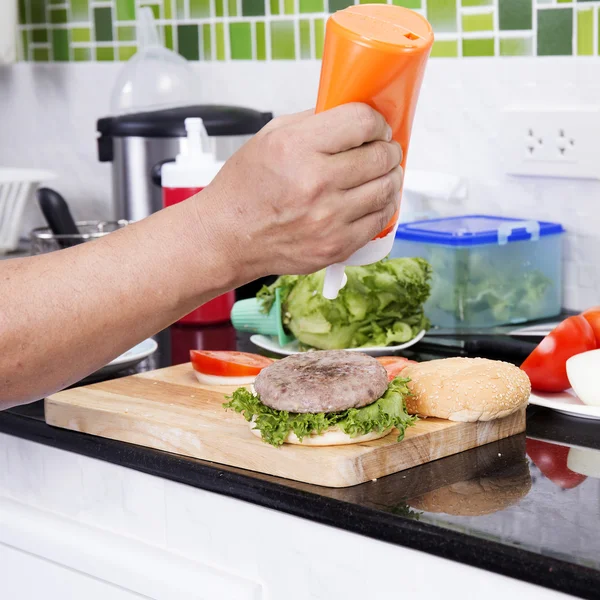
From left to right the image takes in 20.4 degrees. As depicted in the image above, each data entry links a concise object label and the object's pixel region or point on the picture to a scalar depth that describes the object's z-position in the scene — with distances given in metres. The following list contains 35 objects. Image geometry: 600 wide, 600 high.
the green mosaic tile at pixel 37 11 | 2.30
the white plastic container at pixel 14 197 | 2.10
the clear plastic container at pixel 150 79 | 1.97
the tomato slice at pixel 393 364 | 1.32
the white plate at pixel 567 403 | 1.30
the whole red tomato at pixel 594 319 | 1.40
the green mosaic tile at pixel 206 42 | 2.00
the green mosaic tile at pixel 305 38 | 1.87
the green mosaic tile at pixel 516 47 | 1.65
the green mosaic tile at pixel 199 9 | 1.99
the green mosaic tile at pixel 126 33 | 2.13
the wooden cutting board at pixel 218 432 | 1.16
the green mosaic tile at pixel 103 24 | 2.17
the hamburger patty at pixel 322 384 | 1.17
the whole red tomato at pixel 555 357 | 1.34
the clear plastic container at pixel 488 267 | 1.57
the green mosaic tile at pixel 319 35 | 1.85
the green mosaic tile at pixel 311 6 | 1.84
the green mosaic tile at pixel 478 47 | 1.68
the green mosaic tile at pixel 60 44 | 2.27
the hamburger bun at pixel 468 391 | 1.23
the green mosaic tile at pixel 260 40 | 1.92
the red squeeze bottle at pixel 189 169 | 1.62
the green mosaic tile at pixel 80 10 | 2.20
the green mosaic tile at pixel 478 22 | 1.68
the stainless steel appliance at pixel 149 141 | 1.84
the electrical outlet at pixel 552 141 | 1.59
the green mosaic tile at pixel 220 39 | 1.98
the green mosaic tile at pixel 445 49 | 1.71
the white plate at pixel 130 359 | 1.47
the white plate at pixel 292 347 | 1.49
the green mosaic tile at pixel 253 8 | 1.92
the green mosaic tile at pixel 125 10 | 2.12
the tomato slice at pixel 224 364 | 1.36
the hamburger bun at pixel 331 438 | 1.17
